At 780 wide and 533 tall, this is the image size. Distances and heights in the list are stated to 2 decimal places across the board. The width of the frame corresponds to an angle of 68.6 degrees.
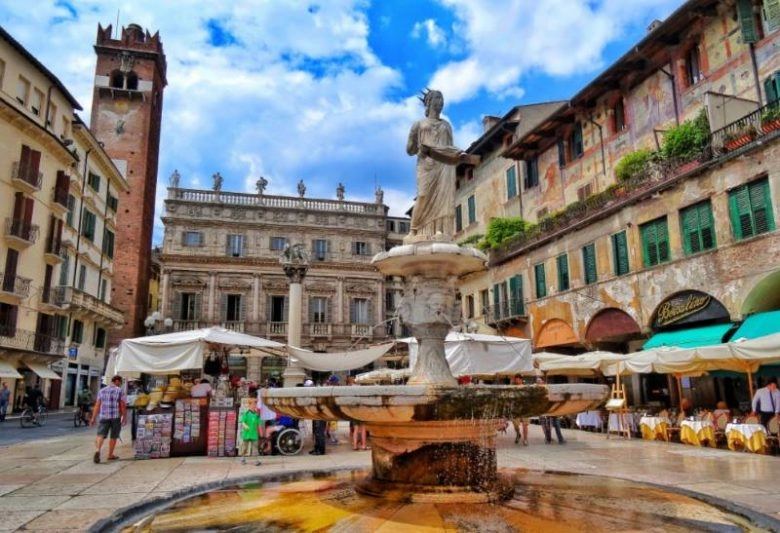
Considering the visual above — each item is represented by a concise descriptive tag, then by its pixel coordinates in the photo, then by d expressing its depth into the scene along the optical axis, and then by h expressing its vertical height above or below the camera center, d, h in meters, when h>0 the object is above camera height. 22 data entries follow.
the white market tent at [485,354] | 13.73 +0.57
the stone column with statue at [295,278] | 22.84 +4.14
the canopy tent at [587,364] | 15.66 +0.36
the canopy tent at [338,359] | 15.03 +0.53
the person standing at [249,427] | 11.42 -0.94
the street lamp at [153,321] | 24.64 +2.67
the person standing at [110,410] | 10.79 -0.55
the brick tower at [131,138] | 41.66 +18.03
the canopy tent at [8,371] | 23.18 +0.44
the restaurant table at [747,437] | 11.72 -1.26
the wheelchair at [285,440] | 12.56 -1.31
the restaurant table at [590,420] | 17.72 -1.32
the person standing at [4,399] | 22.08 -0.65
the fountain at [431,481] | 5.03 -1.08
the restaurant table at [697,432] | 13.20 -1.30
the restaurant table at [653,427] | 14.64 -1.30
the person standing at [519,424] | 14.17 -1.20
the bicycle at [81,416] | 20.96 -1.29
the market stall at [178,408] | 11.88 -0.58
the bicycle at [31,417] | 20.16 -1.28
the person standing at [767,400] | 12.14 -0.53
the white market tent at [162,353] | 12.39 +0.59
